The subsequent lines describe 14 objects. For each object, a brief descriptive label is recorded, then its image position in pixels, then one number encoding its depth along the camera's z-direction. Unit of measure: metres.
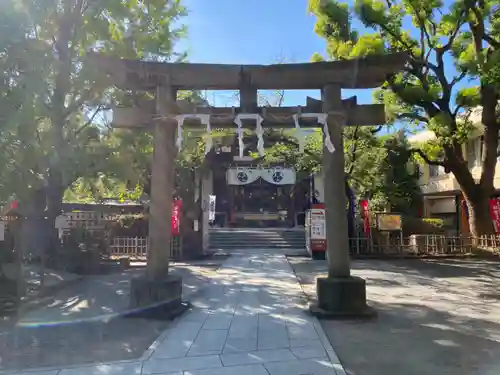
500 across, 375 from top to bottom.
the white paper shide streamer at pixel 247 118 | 7.97
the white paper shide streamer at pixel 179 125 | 8.09
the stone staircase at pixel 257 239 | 23.48
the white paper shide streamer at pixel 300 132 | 8.16
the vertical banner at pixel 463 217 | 26.90
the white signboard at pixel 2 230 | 9.28
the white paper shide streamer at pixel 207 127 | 8.20
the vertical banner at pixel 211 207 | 23.11
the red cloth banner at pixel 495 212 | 18.97
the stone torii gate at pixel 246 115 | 8.04
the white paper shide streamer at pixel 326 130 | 8.04
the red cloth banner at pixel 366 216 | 20.03
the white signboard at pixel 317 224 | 17.84
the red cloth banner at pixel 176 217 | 18.31
